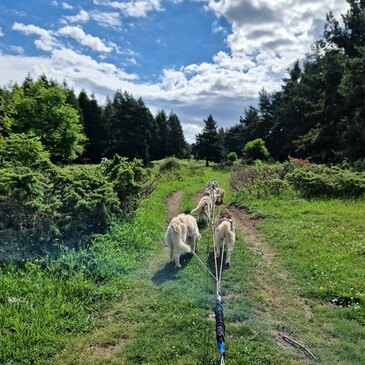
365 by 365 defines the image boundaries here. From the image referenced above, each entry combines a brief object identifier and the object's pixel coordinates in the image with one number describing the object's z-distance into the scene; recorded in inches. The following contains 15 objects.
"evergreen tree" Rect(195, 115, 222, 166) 2095.2
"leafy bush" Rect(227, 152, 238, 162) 1771.2
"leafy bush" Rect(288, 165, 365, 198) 559.5
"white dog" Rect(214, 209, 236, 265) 294.0
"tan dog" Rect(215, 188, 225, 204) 610.8
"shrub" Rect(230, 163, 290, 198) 604.4
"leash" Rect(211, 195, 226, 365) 152.7
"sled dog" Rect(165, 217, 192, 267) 282.2
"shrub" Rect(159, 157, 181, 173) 1309.9
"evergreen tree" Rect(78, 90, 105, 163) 2162.9
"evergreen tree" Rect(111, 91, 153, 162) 1849.2
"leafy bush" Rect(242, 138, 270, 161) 1520.7
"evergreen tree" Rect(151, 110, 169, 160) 2322.8
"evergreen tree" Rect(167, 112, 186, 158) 2479.1
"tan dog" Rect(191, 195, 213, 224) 435.8
